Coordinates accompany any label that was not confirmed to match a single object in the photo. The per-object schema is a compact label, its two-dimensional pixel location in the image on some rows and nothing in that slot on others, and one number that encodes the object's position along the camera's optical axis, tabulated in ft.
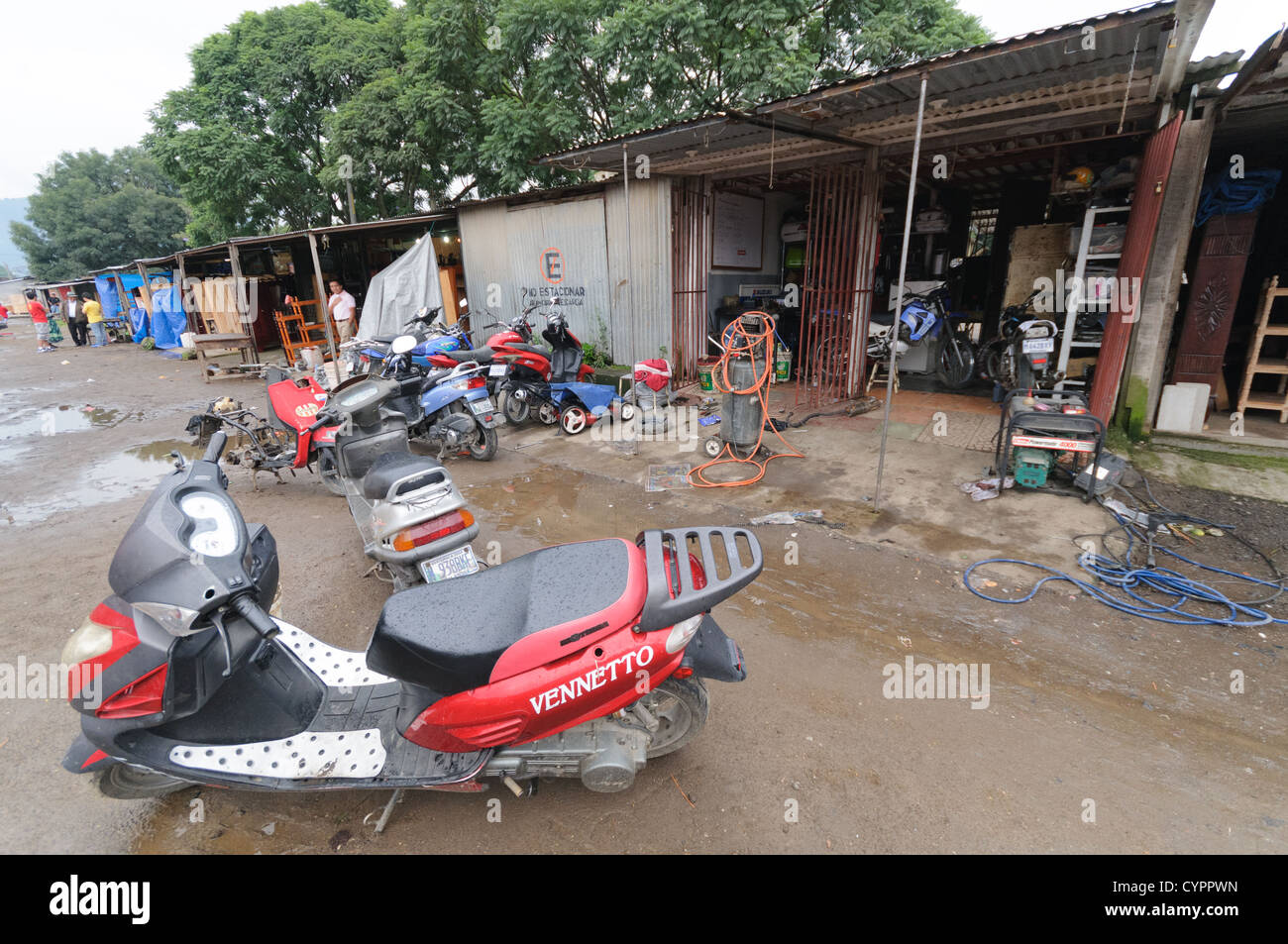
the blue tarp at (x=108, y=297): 67.00
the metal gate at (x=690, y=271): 26.68
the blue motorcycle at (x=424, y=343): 23.50
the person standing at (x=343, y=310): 38.88
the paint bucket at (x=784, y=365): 28.09
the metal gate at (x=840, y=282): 23.52
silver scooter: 9.89
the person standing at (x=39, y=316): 74.44
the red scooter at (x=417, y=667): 5.63
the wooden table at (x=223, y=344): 40.36
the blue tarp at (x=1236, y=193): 17.66
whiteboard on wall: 28.84
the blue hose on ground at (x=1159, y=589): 10.21
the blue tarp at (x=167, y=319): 55.31
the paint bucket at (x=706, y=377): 27.46
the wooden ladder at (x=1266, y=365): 18.52
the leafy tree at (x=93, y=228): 107.96
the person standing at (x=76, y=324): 62.28
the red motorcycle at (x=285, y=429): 16.20
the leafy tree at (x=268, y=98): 46.16
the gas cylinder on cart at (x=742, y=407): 17.85
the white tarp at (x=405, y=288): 37.63
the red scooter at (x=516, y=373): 22.08
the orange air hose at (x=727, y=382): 17.59
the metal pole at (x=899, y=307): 12.29
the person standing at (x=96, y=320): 61.06
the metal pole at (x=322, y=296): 35.90
